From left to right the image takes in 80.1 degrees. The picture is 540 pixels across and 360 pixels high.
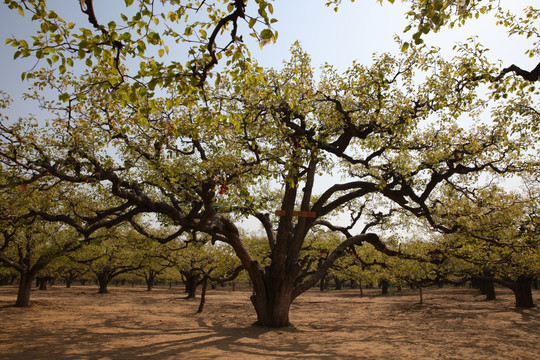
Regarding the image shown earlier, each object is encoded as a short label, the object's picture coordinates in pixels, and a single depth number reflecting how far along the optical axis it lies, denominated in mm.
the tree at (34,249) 17578
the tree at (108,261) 28497
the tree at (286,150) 8766
